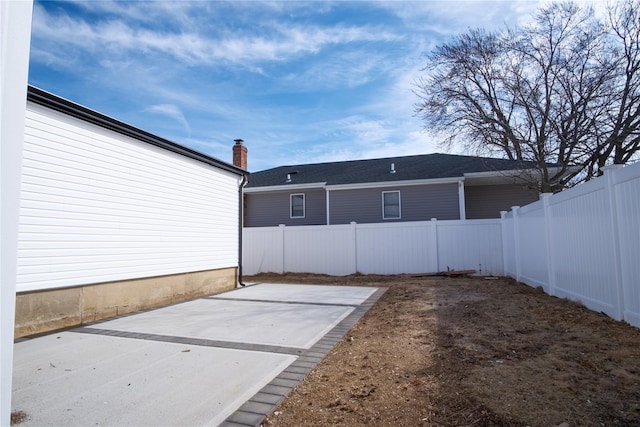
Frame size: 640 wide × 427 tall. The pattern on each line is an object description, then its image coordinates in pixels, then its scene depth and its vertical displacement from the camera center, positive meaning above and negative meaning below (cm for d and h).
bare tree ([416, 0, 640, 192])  1170 +502
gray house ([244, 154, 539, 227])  1572 +247
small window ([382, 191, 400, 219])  1666 +187
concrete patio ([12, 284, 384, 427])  297 -123
